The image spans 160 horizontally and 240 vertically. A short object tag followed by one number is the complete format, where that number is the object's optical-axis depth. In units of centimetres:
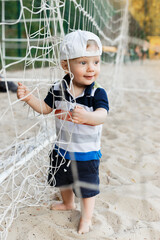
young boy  123
